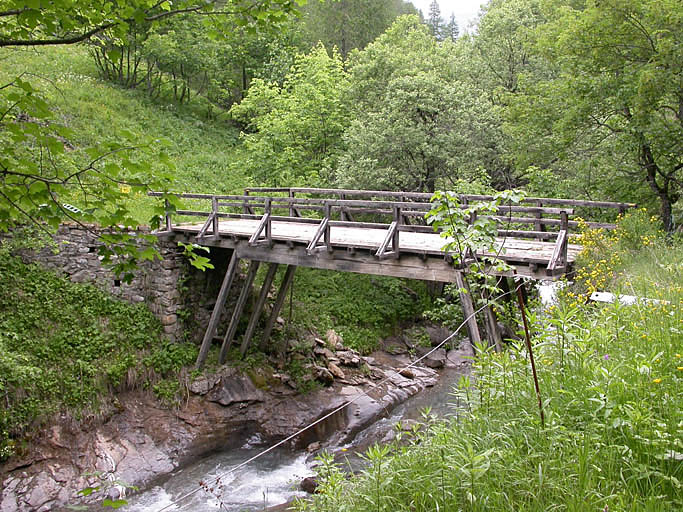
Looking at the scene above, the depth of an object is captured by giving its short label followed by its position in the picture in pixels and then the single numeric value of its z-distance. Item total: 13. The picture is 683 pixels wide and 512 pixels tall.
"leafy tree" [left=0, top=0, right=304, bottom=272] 3.25
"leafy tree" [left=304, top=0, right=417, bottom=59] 32.41
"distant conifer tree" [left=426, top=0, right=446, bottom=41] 61.23
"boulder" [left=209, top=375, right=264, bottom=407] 11.96
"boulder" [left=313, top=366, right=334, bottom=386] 13.07
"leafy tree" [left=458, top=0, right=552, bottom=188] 16.31
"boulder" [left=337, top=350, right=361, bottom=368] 14.16
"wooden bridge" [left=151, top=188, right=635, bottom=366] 8.05
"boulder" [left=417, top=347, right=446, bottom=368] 15.02
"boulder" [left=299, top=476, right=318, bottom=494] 8.58
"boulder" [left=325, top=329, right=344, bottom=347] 14.68
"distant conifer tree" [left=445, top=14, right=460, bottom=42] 63.09
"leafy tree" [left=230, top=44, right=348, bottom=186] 18.22
